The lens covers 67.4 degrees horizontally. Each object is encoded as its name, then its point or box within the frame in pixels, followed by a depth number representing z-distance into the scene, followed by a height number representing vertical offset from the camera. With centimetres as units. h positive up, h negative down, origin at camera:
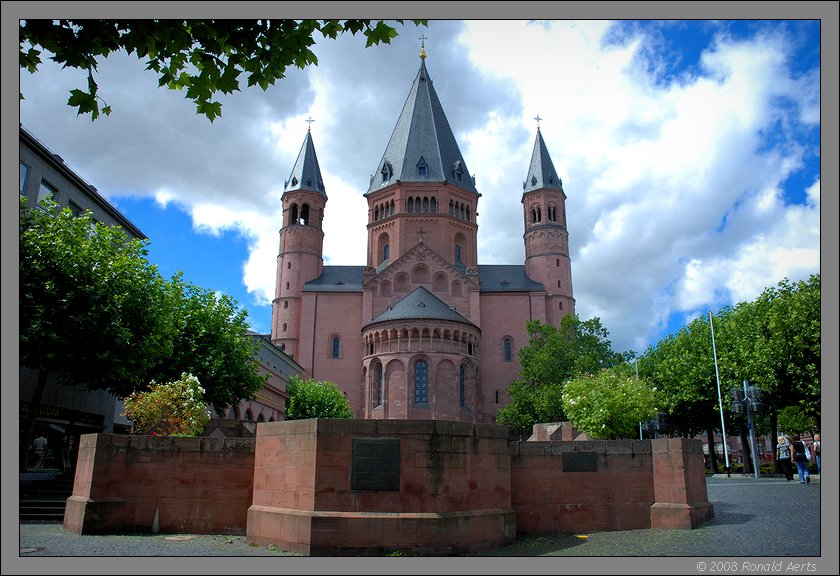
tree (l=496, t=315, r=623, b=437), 5047 +606
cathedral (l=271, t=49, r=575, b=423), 5753 +1580
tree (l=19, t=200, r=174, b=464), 1948 +399
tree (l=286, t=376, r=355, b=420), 5134 +284
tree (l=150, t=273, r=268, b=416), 2753 +385
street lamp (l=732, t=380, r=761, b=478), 2795 +175
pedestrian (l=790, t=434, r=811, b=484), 2072 -55
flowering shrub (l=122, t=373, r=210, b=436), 1545 +51
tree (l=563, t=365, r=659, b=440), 2364 +128
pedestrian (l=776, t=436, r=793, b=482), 2280 -52
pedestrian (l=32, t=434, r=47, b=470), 2573 -64
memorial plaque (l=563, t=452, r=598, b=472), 1428 -50
